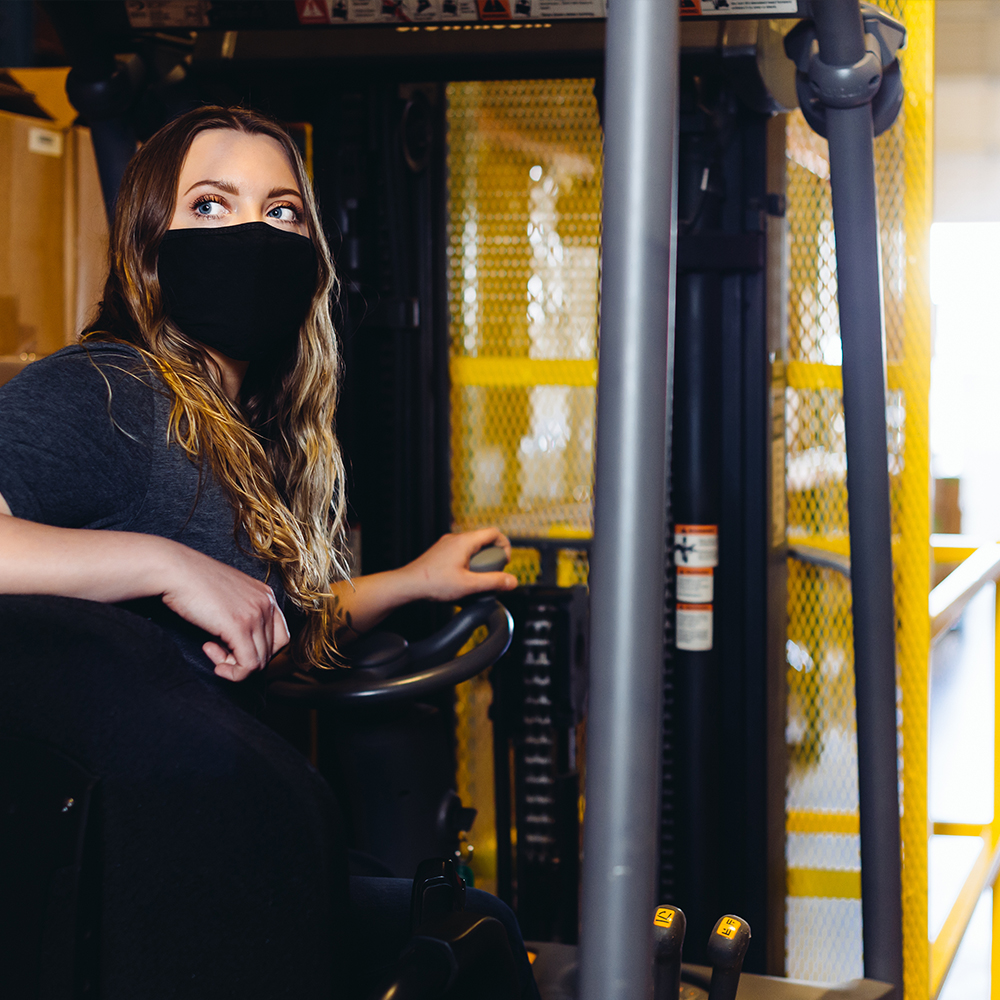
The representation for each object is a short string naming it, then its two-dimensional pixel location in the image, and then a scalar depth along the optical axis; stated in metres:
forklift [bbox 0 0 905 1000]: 1.59
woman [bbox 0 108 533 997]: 0.76
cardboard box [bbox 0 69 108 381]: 2.21
